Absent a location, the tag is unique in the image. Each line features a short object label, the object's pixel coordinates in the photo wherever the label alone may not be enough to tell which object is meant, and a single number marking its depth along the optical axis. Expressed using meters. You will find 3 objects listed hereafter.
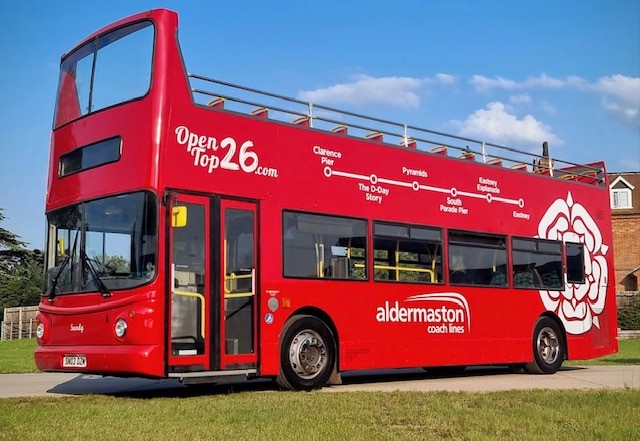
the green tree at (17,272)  48.19
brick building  57.78
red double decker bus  10.92
